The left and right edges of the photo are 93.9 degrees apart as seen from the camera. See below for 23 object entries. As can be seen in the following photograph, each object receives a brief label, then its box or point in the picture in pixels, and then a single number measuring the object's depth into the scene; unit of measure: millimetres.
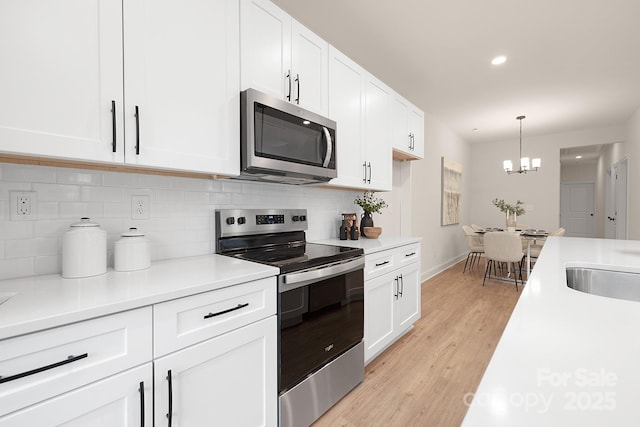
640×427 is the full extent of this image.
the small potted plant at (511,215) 4913
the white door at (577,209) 8719
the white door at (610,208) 6138
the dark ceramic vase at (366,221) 2828
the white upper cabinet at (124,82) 981
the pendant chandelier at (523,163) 4742
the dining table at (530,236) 4371
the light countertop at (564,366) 378
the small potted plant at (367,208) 2826
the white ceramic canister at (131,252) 1299
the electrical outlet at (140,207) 1498
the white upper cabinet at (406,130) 2920
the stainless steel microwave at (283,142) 1572
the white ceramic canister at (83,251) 1179
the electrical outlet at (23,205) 1182
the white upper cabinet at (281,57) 1623
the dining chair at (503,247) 4191
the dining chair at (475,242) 5094
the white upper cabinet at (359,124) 2234
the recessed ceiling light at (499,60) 3037
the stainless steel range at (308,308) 1466
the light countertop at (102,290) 805
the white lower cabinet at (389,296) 2131
